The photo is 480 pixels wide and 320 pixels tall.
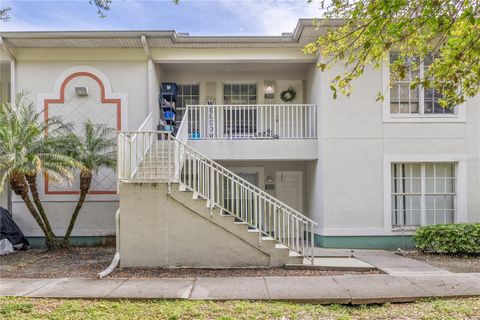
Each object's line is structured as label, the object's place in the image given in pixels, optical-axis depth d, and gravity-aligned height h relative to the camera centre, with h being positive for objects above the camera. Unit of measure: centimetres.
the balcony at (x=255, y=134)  1119 +99
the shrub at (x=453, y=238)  950 -187
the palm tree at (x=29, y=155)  909 +26
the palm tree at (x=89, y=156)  1015 +26
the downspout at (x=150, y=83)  1133 +248
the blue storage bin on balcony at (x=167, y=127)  1177 +119
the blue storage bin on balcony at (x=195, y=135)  1182 +95
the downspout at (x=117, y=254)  810 -198
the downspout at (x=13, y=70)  1101 +284
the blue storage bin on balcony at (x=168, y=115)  1226 +163
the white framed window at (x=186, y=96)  1315 +242
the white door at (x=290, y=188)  1317 -80
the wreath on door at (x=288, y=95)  1305 +243
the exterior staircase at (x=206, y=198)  826 -73
